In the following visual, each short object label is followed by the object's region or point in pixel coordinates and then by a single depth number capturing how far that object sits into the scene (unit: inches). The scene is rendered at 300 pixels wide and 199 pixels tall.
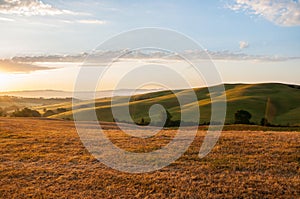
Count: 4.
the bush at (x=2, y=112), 4602.1
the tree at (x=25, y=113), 4206.4
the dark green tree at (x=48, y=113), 6491.6
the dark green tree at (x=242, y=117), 3368.6
